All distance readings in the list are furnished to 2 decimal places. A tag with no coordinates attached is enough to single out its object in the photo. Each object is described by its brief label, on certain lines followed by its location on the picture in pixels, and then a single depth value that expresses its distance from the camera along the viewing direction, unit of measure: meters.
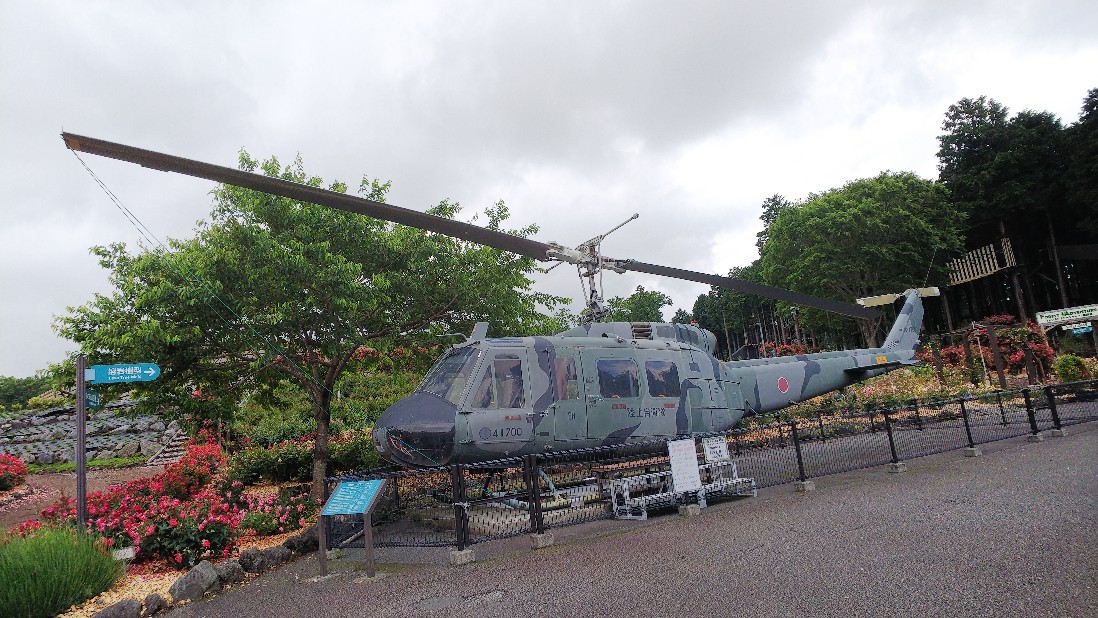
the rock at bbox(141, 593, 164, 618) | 6.05
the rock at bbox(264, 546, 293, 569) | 7.80
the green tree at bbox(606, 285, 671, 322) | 77.19
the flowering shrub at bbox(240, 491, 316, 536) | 9.51
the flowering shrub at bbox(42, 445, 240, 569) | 7.78
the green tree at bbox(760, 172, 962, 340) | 35.88
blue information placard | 6.85
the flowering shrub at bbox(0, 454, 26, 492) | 15.14
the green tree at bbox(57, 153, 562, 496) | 9.87
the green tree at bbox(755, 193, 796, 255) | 56.00
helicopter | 8.13
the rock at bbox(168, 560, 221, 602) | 6.49
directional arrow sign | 7.59
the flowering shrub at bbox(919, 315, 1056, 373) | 24.14
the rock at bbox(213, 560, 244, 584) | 6.98
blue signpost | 7.37
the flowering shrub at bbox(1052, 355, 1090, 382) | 20.97
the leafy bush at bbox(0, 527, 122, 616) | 5.65
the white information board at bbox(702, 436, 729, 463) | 9.72
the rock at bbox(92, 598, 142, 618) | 5.82
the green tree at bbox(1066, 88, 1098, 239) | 32.31
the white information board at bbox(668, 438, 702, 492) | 8.74
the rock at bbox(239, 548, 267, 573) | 7.46
